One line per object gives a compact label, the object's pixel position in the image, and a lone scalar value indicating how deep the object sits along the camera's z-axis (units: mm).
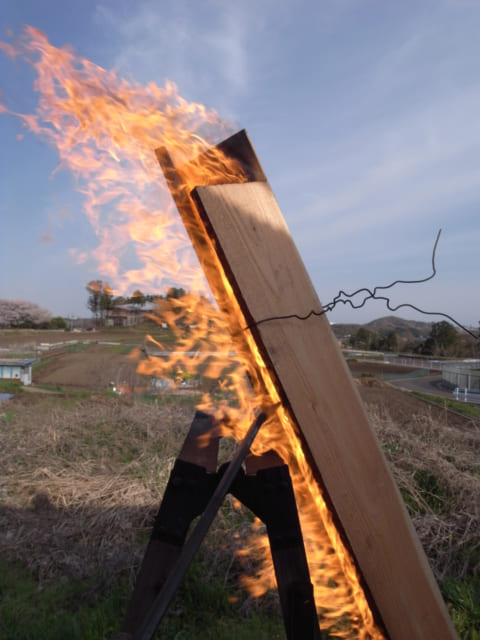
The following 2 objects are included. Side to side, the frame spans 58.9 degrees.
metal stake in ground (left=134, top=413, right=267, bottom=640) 1229
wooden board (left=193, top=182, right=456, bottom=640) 1313
